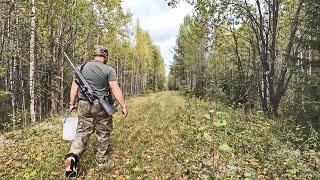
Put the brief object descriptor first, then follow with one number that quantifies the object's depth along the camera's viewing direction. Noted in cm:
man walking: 378
